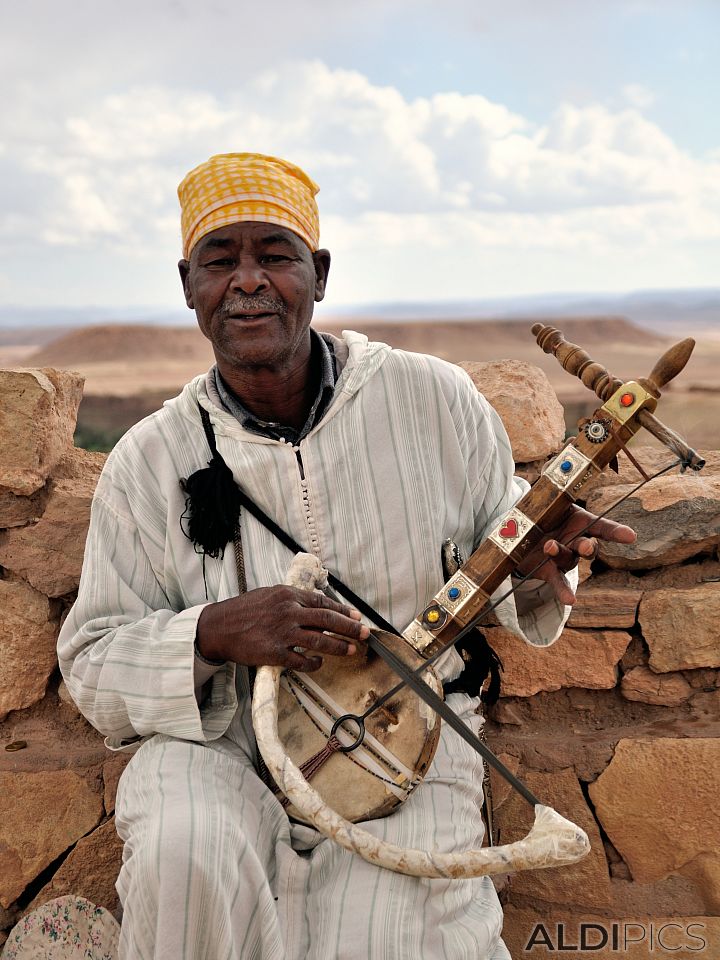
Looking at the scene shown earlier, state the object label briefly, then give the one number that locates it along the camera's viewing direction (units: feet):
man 5.78
